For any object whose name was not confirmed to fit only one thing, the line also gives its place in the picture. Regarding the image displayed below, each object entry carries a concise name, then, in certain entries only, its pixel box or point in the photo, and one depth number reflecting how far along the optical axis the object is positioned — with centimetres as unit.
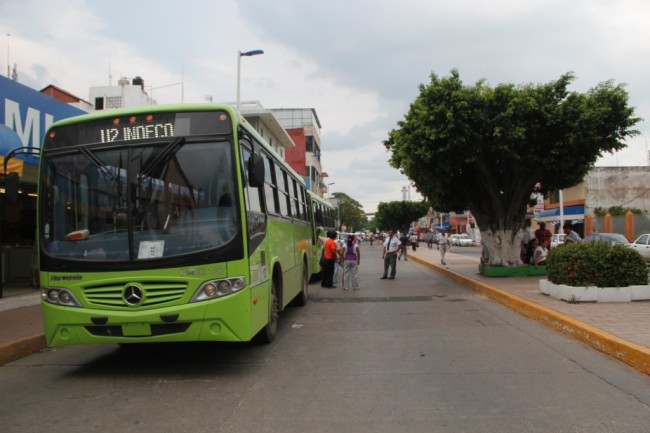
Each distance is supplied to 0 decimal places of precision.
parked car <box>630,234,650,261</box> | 2356
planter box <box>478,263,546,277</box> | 1572
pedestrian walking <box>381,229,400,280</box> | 1631
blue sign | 1005
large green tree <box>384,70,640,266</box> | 1330
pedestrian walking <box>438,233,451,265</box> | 2231
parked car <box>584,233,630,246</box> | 2416
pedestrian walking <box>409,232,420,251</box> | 3818
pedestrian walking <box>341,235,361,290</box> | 1429
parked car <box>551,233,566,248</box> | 3142
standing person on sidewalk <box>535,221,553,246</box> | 1661
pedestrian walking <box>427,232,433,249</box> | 4966
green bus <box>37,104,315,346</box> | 545
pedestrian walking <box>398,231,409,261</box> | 2701
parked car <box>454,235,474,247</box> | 5259
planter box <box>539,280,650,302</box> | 955
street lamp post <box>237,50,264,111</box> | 2147
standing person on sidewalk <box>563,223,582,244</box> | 1512
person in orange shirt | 1476
